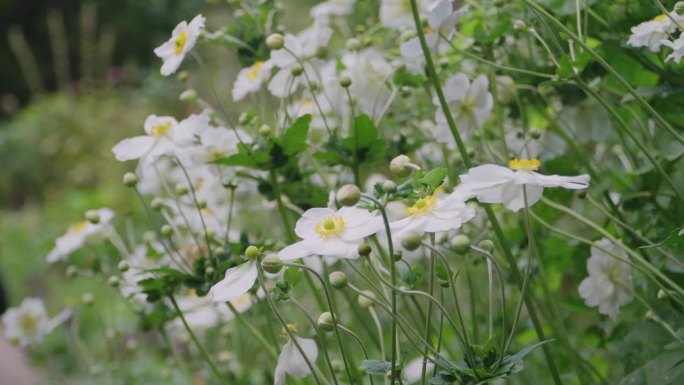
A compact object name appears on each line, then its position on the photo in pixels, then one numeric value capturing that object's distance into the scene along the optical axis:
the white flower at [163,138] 2.20
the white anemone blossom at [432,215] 2.03
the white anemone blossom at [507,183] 2.04
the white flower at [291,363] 2.10
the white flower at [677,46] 2.08
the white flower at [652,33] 2.13
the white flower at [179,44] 2.20
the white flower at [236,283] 2.04
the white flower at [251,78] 2.29
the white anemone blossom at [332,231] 2.03
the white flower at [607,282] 2.19
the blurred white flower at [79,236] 2.37
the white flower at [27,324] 2.62
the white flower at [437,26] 2.16
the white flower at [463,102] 2.21
